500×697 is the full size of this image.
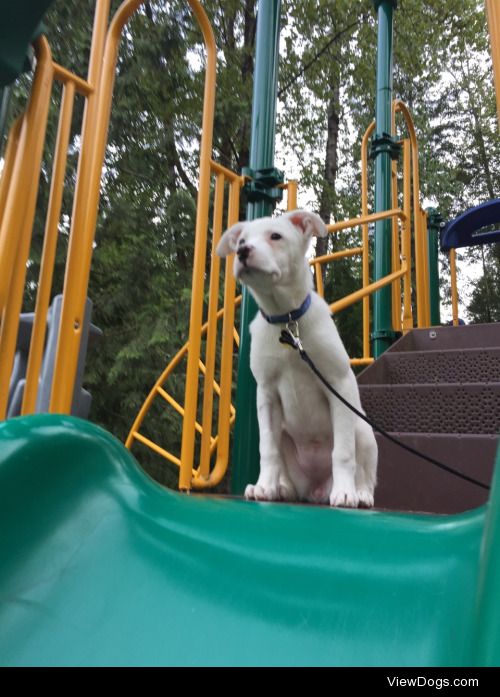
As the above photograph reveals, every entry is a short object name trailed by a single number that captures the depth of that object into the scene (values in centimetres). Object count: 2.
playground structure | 76
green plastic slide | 75
